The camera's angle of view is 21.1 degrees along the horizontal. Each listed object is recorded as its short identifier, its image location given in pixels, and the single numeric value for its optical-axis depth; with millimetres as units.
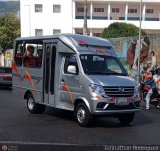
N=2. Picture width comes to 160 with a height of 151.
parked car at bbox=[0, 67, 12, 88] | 25312
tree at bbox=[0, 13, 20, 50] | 65062
